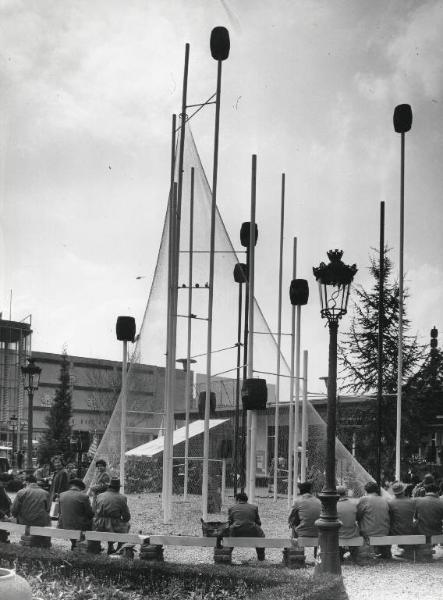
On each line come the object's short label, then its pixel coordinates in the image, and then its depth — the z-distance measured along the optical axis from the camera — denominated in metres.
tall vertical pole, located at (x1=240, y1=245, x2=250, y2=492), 17.73
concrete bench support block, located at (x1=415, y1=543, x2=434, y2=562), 13.31
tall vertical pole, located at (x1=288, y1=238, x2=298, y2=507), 19.77
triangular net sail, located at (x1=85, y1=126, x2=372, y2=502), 17.97
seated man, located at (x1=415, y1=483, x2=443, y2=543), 13.50
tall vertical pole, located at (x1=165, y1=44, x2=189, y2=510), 14.63
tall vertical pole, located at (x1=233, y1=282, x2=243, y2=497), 18.70
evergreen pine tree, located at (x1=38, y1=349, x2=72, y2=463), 61.09
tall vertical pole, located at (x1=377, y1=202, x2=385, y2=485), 16.81
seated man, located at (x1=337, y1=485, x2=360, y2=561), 12.95
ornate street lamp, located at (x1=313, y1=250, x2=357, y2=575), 10.39
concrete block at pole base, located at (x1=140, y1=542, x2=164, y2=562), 11.91
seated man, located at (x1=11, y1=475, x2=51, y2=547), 13.50
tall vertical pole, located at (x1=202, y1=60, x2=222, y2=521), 14.41
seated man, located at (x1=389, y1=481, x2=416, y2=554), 13.51
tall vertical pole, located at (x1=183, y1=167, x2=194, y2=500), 17.78
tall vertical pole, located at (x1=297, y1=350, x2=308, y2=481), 18.73
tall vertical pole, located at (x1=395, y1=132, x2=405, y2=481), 17.28
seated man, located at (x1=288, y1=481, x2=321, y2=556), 12.91
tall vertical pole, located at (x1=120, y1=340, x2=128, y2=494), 16.67
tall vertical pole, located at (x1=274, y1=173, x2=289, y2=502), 20.28
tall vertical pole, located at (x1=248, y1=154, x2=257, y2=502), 15.15
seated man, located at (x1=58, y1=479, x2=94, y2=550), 13.29
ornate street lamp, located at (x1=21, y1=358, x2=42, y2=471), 26.05
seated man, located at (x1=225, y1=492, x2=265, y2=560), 12.57
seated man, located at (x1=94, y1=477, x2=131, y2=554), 13.12
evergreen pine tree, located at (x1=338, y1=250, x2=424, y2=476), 32.19
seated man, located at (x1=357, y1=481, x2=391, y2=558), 13.26
